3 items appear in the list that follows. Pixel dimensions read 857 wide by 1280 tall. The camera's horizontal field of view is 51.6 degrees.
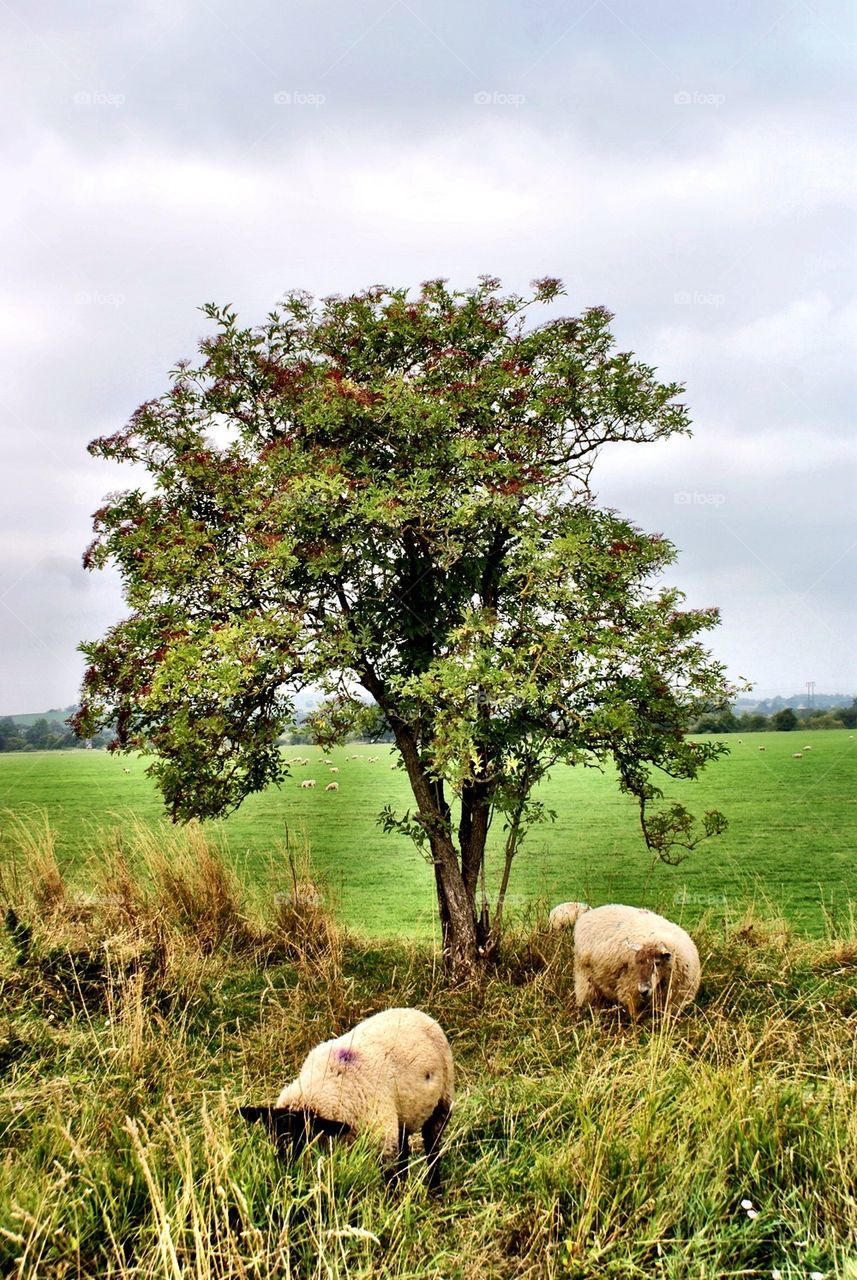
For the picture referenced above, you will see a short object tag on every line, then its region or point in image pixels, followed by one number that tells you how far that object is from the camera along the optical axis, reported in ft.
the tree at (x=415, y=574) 26.13
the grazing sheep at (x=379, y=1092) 15.72
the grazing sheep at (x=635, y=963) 24.99
